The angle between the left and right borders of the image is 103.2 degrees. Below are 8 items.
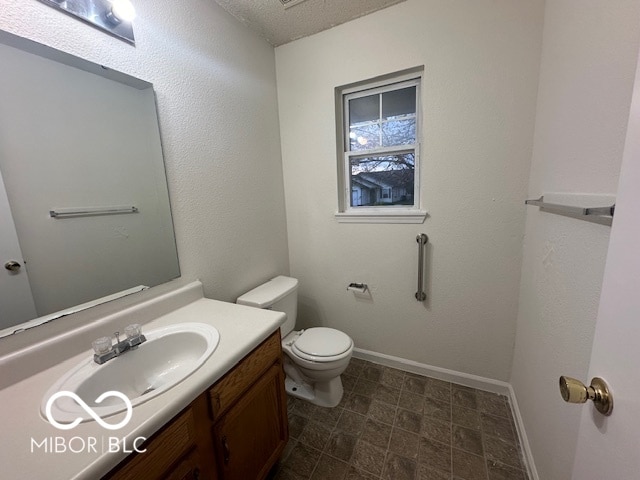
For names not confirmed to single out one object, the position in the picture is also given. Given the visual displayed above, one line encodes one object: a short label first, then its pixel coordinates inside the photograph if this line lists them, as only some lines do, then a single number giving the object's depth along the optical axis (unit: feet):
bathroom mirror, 2.68
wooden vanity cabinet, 2.18
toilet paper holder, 6.38
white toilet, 4.94
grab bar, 5.50
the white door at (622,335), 1.27
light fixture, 3.00
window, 5.66
